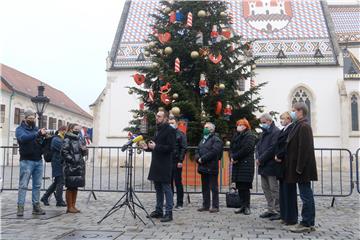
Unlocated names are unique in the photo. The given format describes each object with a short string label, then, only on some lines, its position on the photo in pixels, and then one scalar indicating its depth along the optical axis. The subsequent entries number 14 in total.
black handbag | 8.11
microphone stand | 6.97
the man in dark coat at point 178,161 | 8.72
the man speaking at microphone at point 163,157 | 6.97
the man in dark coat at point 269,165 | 7.35
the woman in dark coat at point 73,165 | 7.67
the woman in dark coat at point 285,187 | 6.54
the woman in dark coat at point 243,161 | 7.68
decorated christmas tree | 12.58
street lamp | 12.48
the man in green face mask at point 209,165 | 8.05
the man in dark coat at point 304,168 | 6.14
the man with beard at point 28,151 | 7.29
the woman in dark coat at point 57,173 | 8.82
